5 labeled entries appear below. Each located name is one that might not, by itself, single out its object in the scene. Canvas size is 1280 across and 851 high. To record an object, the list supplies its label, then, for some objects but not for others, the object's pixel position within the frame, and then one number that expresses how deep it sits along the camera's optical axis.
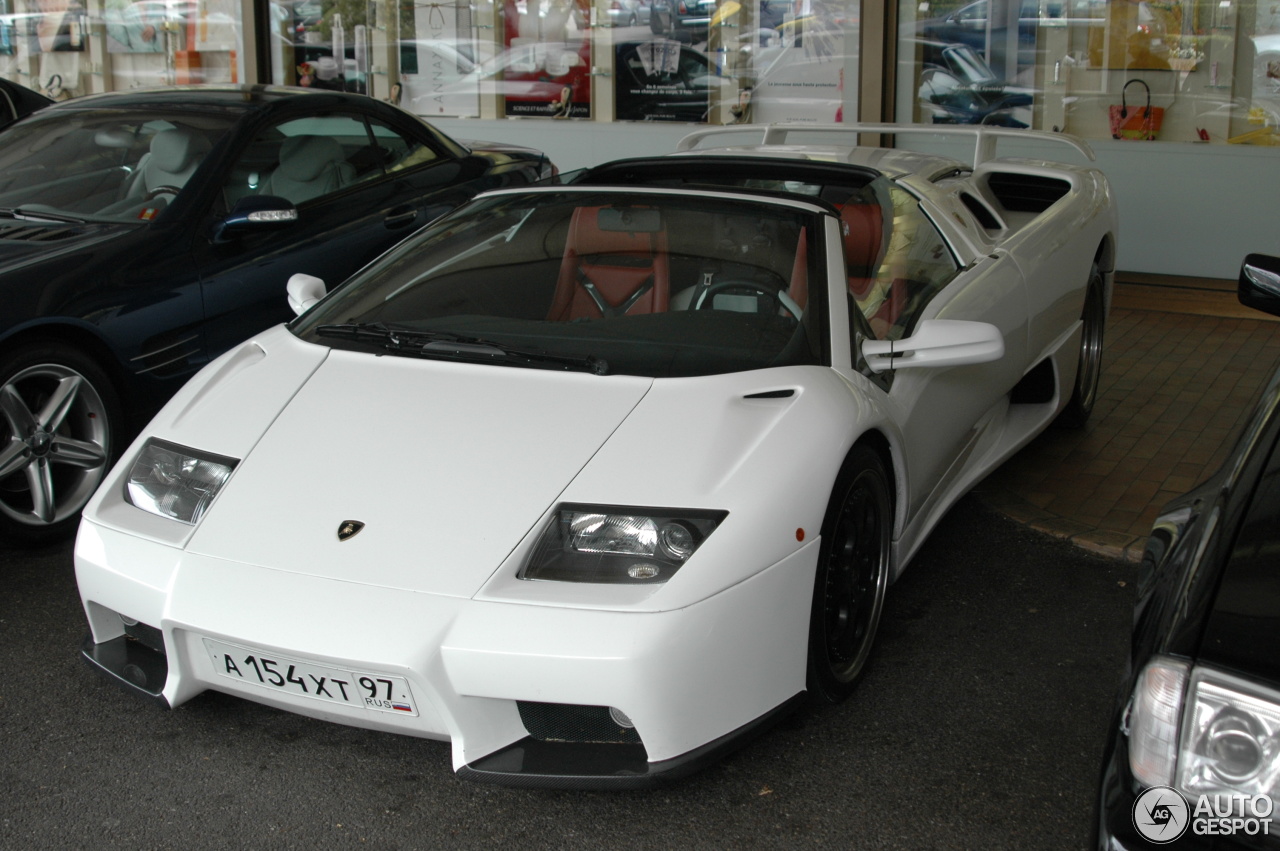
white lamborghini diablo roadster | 2.34
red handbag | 7.95
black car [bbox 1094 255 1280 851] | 1.67
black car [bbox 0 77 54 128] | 6.71
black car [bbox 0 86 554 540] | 3.92
